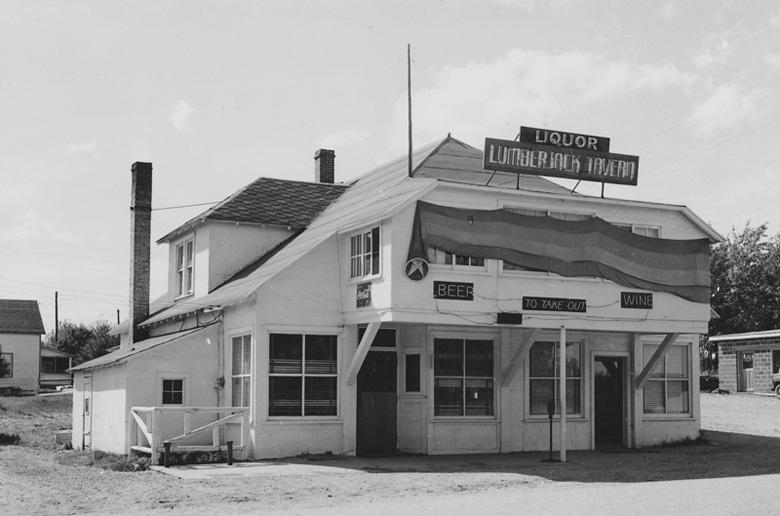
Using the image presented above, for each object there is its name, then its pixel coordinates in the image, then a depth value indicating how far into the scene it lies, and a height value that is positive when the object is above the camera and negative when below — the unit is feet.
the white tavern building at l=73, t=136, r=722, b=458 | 70.13 +1.64
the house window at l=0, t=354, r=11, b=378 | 197.35 -3.22
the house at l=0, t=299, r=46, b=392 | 213.46 +0.37
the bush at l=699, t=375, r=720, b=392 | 174.50 -5.11
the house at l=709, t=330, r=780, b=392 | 151.23 -0.93
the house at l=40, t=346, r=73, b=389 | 257.55 -4.29
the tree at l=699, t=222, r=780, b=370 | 210.59 +14.51
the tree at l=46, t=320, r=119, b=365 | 252.42 +4.02
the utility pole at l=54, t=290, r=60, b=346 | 302.25 +9.97
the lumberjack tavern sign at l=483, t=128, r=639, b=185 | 72.23 +14.25
